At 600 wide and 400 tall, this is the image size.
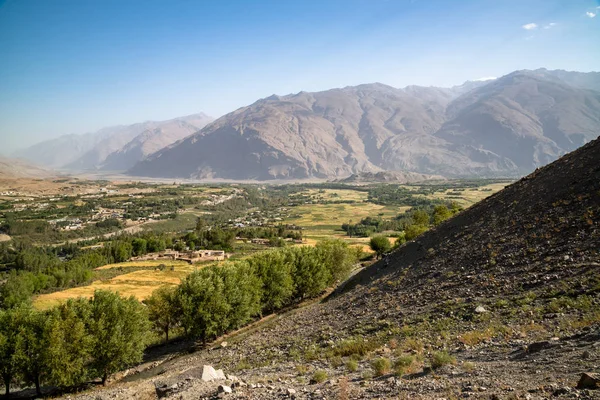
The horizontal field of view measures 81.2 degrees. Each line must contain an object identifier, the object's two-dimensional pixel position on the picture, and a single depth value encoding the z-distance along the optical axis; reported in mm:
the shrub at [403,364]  15602
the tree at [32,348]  33031
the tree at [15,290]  72750
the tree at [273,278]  52938
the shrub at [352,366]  18203
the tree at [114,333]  35281
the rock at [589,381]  10273
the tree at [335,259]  66688
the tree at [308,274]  58625
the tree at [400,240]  82750
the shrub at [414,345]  18811
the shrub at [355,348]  21438
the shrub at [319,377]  17234
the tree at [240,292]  44156
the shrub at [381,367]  16263
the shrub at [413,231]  77812
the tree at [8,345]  33094
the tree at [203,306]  41469
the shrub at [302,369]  19741
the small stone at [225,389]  16055
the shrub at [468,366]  14281
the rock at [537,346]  14883
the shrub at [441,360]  15406
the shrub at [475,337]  18055
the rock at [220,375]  19669
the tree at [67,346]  32250
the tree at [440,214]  82188
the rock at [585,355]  12770
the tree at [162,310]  47062
